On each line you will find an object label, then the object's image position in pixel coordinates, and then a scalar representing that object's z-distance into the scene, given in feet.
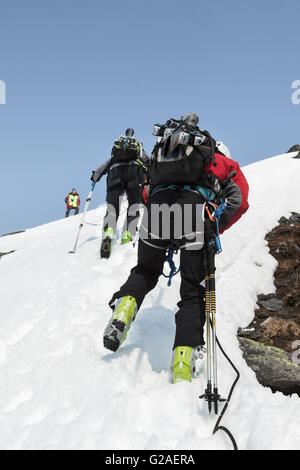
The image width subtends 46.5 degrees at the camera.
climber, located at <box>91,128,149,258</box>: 27.89
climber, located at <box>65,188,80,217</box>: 86.94
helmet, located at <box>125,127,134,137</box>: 28.48
